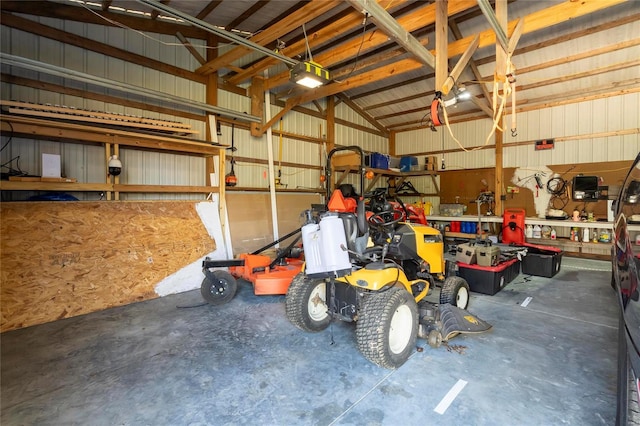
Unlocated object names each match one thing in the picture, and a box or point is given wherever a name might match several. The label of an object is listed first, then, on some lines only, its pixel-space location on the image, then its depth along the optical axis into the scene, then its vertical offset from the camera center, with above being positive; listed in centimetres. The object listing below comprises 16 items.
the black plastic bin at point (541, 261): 518 -98
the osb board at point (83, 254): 324 -55
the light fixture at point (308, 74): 397 +183
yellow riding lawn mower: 232 -71
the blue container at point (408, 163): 927 +135
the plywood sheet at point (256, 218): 575 -21
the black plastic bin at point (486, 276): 418 -101
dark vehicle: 110 -39
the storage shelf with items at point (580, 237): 659 -75
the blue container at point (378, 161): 801 +126
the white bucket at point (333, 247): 234 -31
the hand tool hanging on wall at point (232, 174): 587 +70
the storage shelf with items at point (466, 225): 792 -53
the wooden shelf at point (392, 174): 807 +100
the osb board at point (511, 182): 686 +64
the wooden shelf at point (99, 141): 335 +95
